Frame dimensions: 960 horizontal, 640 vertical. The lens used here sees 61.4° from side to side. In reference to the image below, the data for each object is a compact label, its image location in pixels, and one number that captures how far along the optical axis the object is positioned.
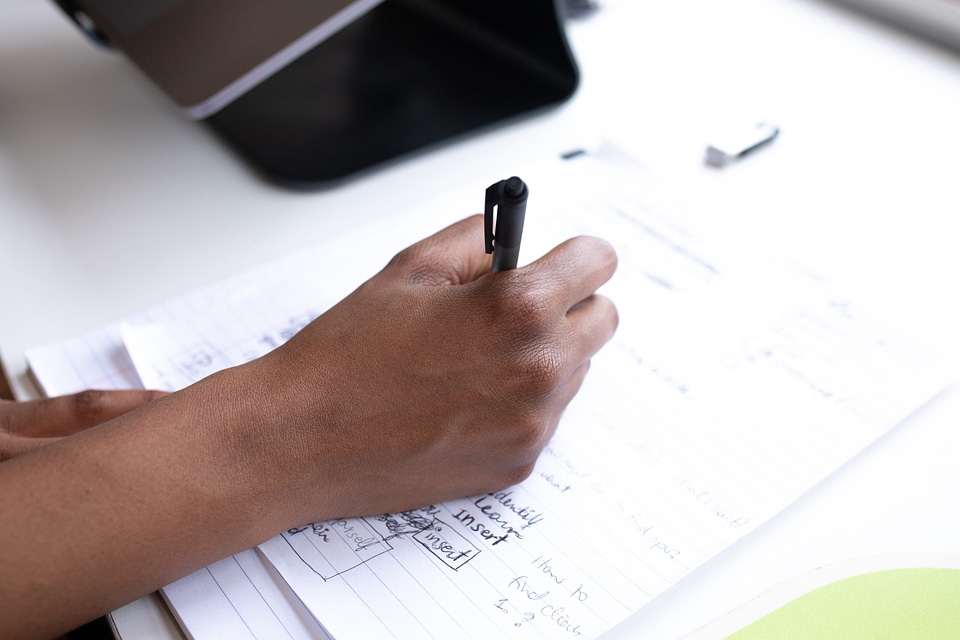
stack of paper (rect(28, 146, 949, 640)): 0.44
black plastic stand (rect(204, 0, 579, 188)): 0.78
